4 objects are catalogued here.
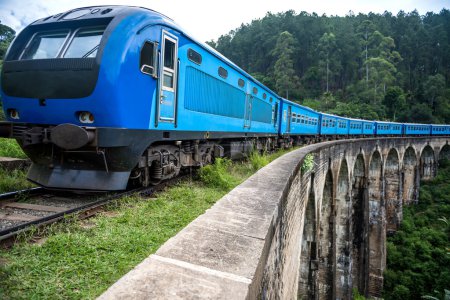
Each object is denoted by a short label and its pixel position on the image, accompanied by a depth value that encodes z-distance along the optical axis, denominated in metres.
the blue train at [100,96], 3.92
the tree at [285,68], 66.69
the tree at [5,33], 45.15
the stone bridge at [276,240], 1.43
